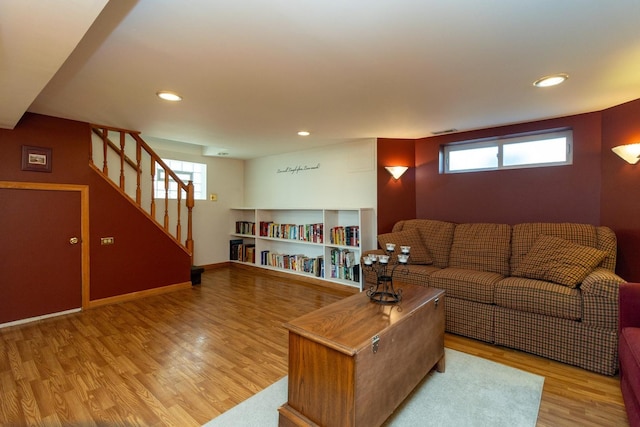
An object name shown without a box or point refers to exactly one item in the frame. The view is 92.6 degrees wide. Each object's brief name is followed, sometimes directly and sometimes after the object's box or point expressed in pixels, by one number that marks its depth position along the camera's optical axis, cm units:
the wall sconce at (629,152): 263
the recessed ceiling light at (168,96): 261
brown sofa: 225
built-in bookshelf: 434
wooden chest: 141
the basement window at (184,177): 511
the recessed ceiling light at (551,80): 224
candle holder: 204
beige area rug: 176
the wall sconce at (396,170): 419
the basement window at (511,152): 340
